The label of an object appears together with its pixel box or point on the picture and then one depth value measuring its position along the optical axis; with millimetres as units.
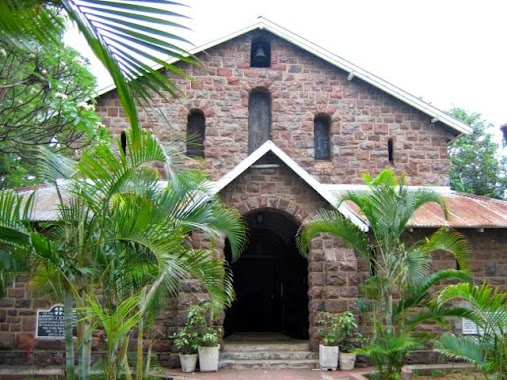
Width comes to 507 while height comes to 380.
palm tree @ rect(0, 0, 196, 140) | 1887
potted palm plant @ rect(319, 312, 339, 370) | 10000
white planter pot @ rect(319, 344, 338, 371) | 9992
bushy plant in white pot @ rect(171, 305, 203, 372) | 9812
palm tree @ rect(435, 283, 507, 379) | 7293
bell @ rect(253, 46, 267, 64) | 13203
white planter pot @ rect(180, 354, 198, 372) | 9805
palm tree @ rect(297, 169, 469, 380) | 8398
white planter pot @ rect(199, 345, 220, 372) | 9734
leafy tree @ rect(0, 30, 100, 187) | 6762
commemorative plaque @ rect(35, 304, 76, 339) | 10656
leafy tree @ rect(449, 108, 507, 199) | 23922
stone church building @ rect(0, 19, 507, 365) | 12844
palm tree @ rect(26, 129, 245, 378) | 5723
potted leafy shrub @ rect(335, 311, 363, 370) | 10070
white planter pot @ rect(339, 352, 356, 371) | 10055
